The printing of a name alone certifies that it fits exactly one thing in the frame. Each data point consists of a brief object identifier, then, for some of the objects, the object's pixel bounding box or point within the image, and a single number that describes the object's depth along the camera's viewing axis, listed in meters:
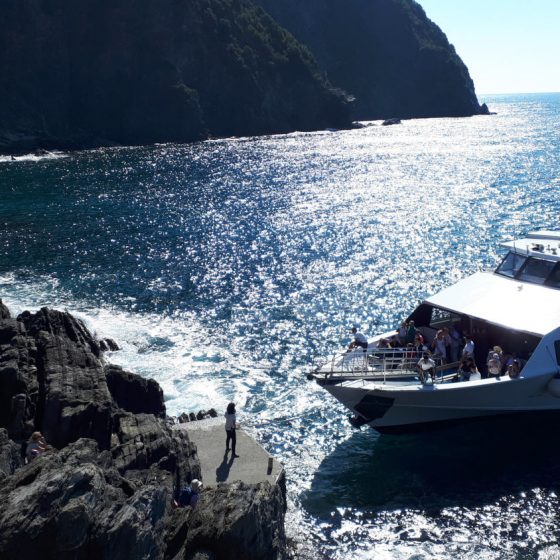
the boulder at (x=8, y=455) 16.24
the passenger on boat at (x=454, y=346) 25.25
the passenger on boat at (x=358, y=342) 26.17
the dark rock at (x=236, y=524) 14.09
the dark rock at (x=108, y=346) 33.31
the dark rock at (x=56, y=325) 28.17
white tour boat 23.25
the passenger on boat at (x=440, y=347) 24.77
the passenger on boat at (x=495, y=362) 23.42
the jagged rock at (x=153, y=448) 19.08
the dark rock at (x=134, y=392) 25.28
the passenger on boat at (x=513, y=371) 23.14
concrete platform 20.42
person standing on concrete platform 21.11
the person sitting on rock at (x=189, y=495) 17.41
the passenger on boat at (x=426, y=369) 23.16
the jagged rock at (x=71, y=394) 20.20
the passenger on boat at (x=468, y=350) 24.20
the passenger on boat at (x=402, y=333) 26.25
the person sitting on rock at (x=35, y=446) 17.83
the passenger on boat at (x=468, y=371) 23.88
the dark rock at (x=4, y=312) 31.52
